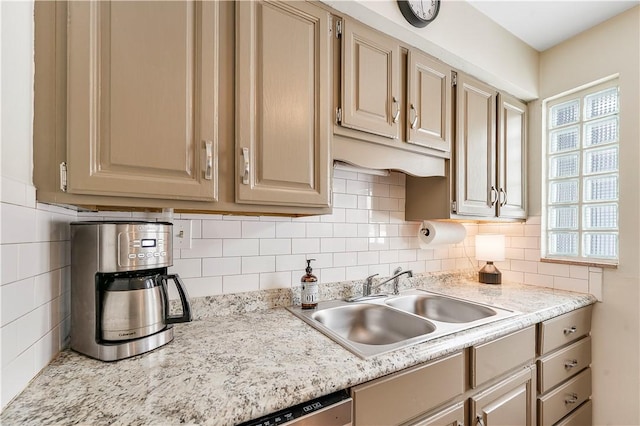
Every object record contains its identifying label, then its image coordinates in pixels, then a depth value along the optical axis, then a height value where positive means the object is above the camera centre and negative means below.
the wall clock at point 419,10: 1.40 +0.95
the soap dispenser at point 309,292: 1.45 -0.38
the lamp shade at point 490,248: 2.12 -0.24
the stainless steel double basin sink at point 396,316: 1.29 -0.50
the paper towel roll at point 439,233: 1.88 -0.13
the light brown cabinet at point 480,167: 1.72 +0.28
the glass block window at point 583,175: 1.83 +0.24
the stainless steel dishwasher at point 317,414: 0.75 -0.52
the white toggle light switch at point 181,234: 1.26 -0.09
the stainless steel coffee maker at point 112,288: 0.88 -0.22
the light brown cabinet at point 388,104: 1.31 +0.52
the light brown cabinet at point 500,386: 0.95 -0.68
